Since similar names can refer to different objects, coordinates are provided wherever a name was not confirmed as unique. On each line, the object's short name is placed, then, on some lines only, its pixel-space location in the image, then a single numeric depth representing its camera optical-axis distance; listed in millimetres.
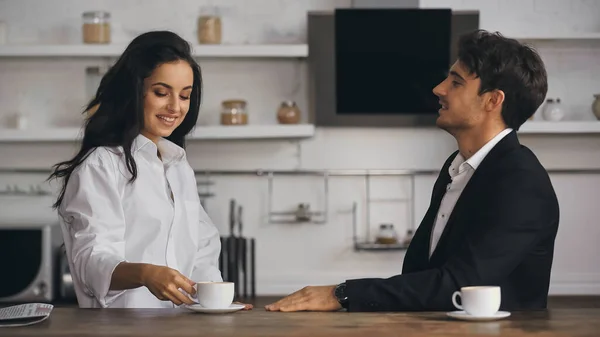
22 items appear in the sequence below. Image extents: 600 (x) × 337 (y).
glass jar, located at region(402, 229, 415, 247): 4445
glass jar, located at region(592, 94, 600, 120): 4379
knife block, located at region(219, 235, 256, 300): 4238
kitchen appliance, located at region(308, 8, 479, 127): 4305
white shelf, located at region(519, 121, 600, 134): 4316
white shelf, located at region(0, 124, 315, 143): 4230
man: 2176
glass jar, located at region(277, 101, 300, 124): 4285
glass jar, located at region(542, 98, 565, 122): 4359
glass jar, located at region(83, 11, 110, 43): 4270
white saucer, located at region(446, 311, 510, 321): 1892
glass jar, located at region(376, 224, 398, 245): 4412
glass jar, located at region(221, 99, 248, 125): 4270
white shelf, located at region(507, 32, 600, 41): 4297
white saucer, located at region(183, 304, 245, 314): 2002
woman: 2342
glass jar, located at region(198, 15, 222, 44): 4297
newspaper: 1875
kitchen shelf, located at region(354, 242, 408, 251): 4406
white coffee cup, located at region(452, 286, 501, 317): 1901
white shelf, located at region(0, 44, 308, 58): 4230
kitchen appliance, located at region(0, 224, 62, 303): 3969
